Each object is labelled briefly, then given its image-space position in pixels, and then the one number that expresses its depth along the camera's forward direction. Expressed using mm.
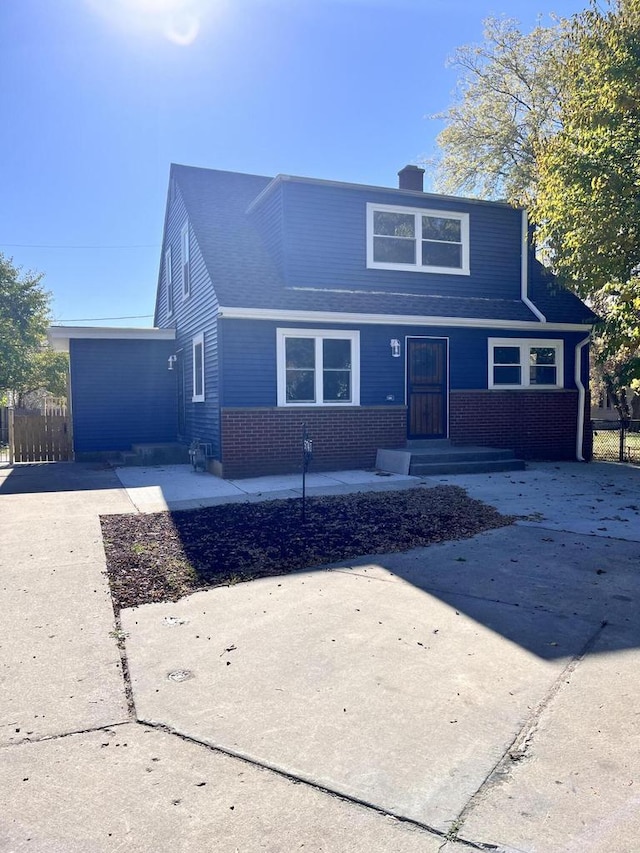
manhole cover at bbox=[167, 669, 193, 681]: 3414
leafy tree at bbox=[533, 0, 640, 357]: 8875
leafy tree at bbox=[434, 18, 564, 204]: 21797
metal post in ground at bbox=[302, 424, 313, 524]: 8158
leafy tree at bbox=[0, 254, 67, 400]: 24391
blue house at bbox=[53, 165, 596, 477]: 11625
